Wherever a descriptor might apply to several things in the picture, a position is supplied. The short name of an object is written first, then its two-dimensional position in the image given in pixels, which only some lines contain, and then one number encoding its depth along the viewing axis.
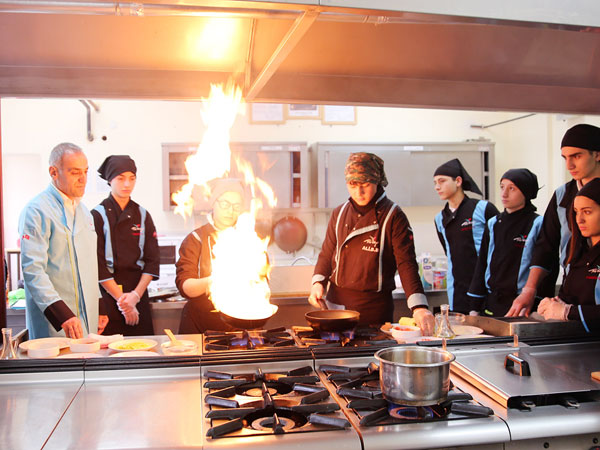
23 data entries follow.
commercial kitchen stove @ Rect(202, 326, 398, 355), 2.09
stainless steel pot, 1.47
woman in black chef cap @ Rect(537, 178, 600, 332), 2.21
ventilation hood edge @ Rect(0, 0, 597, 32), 1.39
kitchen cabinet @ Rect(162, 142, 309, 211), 6.18
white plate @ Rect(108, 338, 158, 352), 2.11
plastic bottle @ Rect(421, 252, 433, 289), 4.70
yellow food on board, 2.52
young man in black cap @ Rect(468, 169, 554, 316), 3.76
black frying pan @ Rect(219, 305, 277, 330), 2.20
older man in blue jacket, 2.59
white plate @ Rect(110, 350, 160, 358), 2.00
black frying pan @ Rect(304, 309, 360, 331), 2.17
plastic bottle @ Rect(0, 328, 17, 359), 2.00
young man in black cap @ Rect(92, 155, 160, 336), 3.69
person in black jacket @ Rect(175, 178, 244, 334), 3.35
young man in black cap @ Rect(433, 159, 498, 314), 4.23
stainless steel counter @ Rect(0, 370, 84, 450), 1.39
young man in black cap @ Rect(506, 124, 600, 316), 2.92
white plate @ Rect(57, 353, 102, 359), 1.98
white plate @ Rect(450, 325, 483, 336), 2.36
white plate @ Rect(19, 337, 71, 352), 2.14
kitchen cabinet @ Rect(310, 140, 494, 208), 6.33
